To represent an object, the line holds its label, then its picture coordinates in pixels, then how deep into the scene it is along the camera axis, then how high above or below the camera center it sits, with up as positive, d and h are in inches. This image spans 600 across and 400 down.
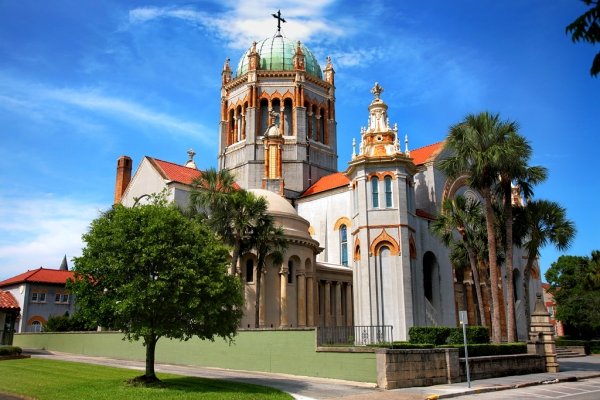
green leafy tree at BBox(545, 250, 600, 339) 2025.1 +126.4
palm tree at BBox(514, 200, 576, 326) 1305.4 +227.9
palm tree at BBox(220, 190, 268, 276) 1282.0 +244.8
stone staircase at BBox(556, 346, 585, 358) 1662.4 -90.6
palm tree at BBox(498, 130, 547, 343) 1211.2 +328.1
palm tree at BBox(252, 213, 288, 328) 1299.2 +195.2
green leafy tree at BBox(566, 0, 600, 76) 209.8 +110.7
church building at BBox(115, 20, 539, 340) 1427.2 +391.2
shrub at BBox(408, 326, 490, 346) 1059.3 -24.4
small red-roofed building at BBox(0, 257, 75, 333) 2152.4 +113.7
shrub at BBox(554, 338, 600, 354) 1786.3 -70.9
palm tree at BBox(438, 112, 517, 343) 1203.9 +368.6
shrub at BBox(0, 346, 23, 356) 1214.9 -56.0
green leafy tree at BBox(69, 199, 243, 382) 734.5 +59.8
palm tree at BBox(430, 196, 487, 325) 1386.6 +251.7
